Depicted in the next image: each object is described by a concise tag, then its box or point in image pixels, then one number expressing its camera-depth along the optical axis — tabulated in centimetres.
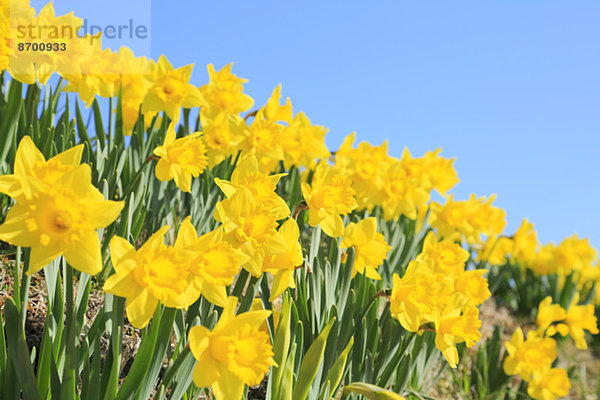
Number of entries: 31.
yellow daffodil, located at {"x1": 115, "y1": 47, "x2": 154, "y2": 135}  258
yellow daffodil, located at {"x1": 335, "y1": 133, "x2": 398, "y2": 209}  327
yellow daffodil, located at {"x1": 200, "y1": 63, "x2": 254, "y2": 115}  285
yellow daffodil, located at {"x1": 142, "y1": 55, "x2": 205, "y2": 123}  260
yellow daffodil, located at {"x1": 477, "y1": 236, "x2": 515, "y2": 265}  430
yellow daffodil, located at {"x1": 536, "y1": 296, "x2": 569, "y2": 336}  381
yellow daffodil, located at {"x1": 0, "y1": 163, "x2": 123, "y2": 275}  96
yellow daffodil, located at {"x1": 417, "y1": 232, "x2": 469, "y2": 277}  220
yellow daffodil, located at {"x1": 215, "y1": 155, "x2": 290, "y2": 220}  146
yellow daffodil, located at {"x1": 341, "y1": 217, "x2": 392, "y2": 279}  199
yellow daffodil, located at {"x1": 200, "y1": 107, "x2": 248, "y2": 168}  274
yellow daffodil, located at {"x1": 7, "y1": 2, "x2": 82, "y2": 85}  202
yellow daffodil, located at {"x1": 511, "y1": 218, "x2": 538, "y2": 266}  600
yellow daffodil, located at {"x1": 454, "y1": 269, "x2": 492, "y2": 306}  221
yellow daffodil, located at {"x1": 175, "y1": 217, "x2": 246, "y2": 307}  115
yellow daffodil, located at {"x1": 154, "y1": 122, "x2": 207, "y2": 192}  184
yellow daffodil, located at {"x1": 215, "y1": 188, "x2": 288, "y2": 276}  132
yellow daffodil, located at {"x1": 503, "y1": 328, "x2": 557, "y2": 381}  330
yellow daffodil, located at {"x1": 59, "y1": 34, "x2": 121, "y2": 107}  228
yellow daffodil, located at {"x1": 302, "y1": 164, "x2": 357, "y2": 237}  186
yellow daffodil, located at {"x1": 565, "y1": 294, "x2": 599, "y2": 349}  399
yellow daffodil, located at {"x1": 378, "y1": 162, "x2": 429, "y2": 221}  329
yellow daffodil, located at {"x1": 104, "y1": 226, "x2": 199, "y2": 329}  107
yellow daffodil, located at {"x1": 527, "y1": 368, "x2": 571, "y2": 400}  321
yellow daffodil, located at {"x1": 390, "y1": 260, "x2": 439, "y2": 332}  180
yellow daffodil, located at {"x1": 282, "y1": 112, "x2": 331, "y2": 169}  294
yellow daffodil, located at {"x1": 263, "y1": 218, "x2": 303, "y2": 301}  146
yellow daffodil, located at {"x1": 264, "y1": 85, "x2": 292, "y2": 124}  277
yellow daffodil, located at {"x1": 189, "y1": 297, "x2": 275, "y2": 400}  110
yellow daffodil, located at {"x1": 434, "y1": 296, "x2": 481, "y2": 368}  184
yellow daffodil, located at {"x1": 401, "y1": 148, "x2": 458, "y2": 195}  375
